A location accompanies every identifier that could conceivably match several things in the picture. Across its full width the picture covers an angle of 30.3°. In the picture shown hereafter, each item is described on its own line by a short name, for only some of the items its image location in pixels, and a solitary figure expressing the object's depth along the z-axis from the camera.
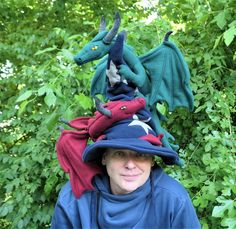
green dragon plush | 1.35
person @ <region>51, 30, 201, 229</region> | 1.28
